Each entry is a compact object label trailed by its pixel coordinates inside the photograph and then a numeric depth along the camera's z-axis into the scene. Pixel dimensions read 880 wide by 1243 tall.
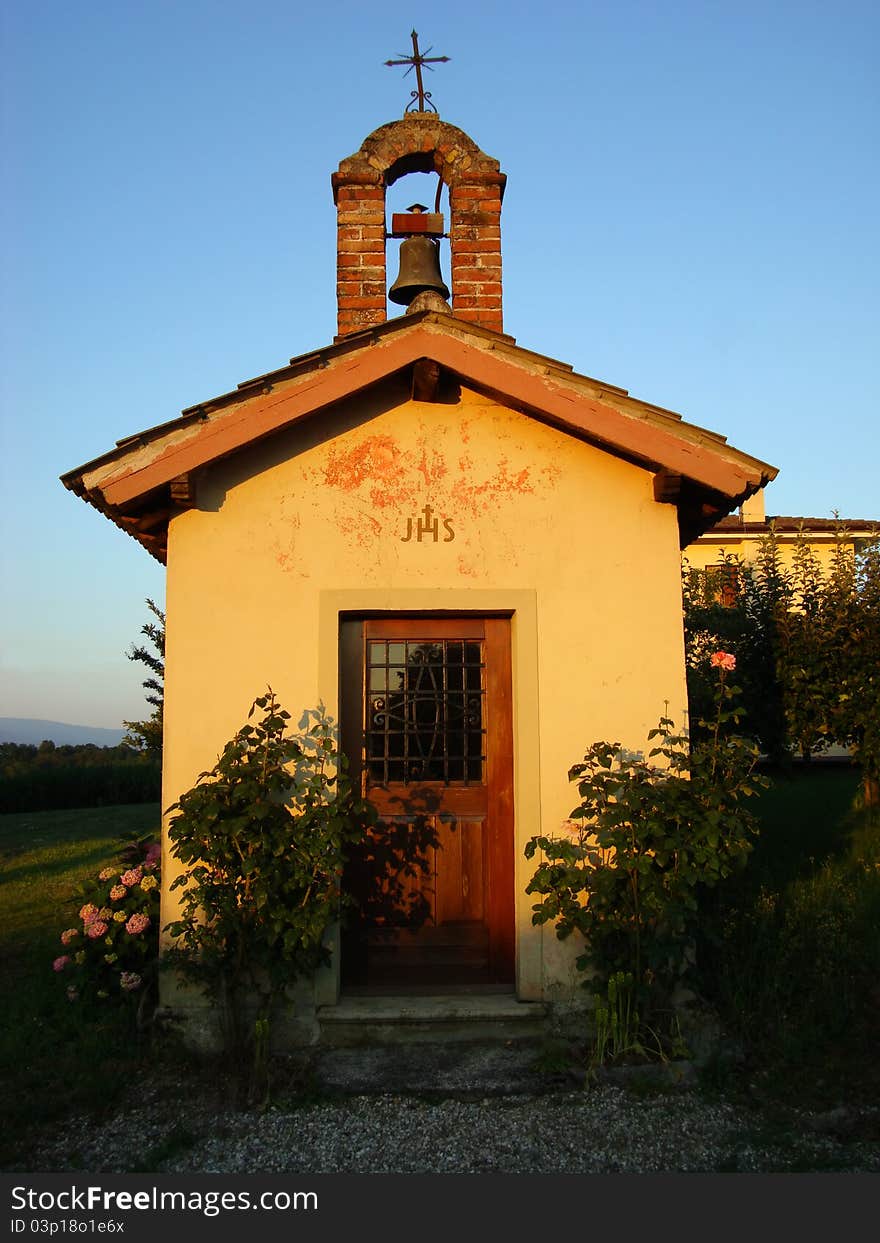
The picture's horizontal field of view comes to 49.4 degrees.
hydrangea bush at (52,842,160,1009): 5.52
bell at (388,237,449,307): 6.80
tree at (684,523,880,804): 8.38
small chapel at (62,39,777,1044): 5.39
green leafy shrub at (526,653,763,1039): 4.89
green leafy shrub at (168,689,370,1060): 4.91
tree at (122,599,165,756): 19.22
